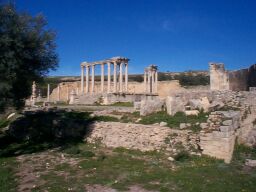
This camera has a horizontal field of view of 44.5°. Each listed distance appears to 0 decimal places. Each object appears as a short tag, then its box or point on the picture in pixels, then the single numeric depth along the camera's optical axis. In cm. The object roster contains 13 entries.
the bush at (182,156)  1265
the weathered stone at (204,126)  1312
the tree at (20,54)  1398
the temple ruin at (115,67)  3850
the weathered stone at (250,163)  1160
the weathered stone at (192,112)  1650
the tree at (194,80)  7375
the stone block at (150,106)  1870
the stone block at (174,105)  1739
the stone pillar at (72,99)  3838
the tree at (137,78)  8877
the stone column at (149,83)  4284
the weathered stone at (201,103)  1694
